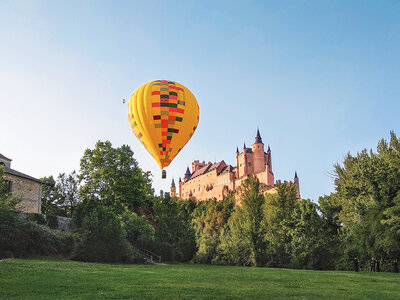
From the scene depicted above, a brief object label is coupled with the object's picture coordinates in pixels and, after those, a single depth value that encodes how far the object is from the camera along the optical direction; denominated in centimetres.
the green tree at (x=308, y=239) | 3581
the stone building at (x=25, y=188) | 3303
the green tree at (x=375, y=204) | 2487
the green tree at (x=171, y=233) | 4531
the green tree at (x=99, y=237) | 2895
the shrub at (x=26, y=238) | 2341
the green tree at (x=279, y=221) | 3950
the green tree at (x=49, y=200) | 4459
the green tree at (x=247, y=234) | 4109
